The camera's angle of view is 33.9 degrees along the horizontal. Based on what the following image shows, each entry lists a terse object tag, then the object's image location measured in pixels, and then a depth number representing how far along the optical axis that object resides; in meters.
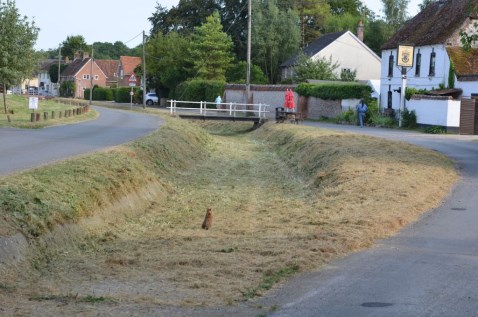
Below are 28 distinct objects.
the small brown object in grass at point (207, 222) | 15.40
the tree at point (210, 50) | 82.38
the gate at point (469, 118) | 44.16
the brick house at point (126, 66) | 135.12
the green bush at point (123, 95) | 102.35
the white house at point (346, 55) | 80.56
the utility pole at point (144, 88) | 77.00
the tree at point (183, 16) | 95.19
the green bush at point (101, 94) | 113.19
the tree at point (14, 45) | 43.59
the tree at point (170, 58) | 87.62
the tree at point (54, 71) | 152.88
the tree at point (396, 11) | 102.50
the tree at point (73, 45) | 167.88
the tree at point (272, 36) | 85.75
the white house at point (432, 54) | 50.41
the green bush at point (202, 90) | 76.56
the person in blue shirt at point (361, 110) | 51.19
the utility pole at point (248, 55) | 56.44
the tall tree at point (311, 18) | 100.19
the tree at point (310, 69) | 76.31
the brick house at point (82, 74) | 140.00
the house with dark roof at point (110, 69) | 147.62
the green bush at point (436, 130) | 44.63
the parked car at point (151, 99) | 93.94
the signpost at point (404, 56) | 52.97
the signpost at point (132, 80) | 65.12
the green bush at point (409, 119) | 49.23
